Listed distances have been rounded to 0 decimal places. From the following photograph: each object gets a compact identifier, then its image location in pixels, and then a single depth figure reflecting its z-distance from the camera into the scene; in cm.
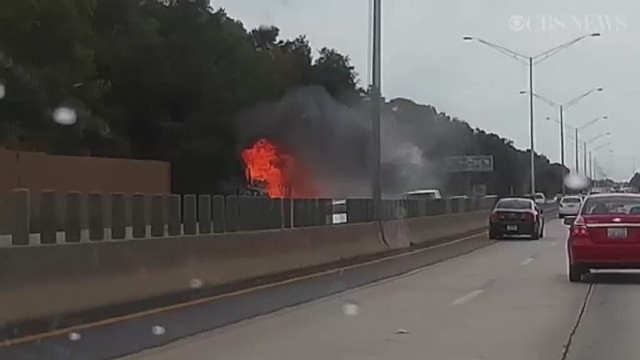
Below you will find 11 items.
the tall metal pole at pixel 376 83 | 3067
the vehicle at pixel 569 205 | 6959
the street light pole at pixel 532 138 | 6605
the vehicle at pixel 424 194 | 5098
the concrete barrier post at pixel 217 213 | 1978
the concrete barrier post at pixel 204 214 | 1928
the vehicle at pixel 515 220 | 4381
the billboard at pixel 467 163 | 9656
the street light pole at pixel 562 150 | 9071
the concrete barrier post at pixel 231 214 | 2028
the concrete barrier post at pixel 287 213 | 2344
